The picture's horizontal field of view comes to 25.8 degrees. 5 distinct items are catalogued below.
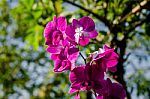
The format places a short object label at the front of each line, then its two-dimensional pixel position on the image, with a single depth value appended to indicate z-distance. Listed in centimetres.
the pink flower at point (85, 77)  55
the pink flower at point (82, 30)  58
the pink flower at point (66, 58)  56
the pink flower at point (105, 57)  55
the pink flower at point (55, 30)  59
